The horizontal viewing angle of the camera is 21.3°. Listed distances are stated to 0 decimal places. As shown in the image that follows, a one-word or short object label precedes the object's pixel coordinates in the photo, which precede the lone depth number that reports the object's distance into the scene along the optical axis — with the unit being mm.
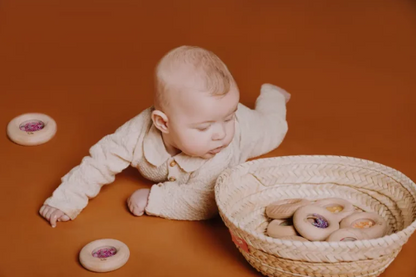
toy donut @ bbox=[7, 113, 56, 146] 1787
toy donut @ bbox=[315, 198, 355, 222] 1554
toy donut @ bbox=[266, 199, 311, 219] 1530
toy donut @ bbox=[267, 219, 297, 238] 1500
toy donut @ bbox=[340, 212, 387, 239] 1494
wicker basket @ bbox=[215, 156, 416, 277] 1375
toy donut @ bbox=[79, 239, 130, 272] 1502
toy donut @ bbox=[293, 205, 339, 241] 1479
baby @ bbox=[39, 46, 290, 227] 1494
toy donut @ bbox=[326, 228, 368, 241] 1451
